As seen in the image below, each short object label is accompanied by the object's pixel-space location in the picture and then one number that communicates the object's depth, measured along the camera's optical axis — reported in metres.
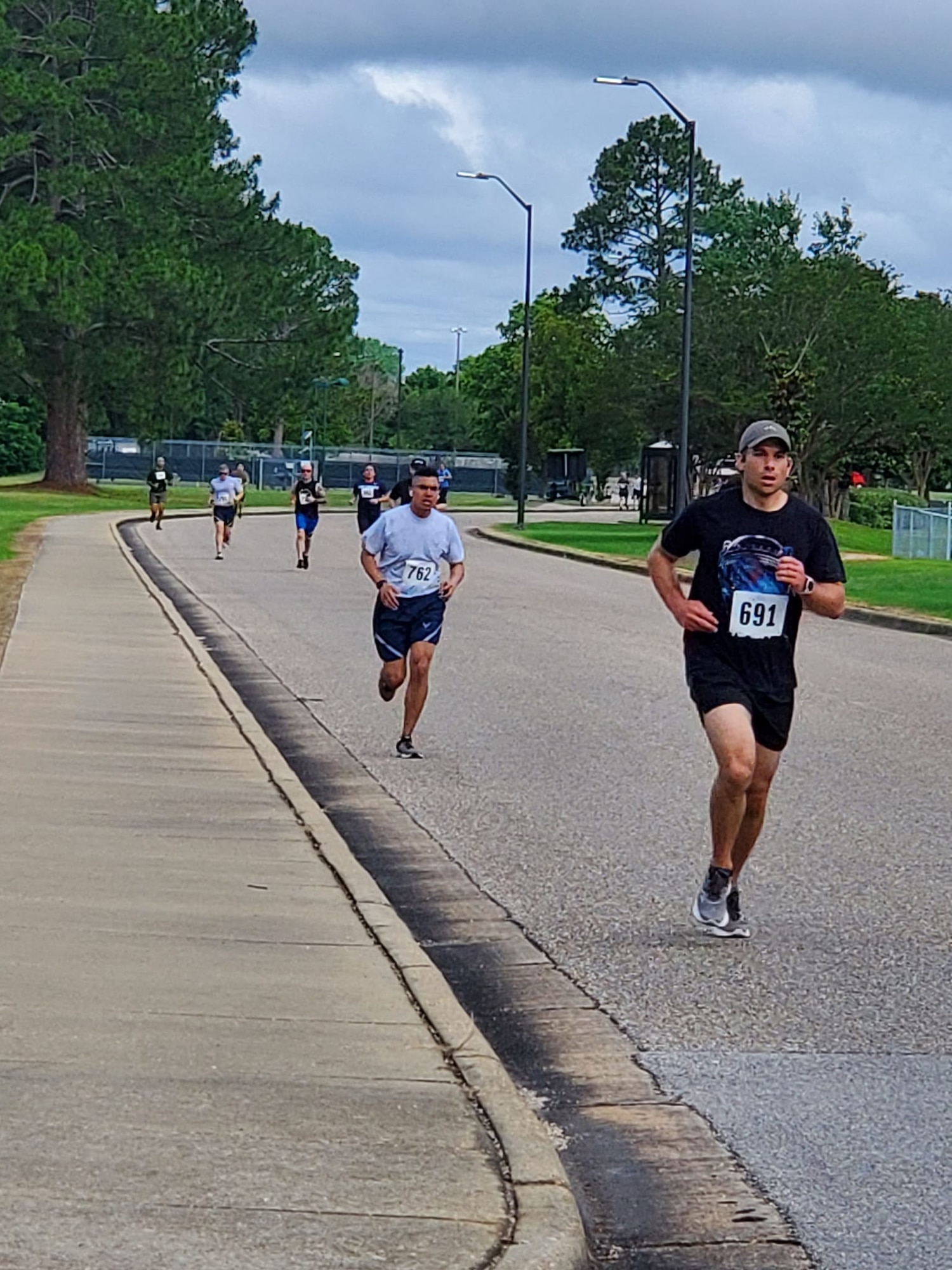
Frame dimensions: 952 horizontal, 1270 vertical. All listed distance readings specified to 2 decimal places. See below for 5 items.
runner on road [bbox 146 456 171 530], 49.69
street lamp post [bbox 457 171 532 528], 56.38
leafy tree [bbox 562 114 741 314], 111.56
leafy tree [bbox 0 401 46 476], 98.31
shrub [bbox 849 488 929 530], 76.81
